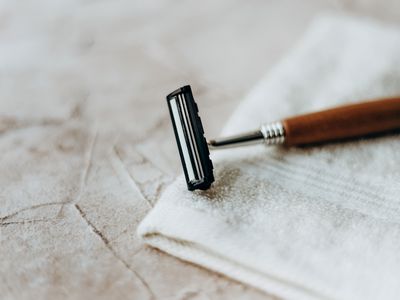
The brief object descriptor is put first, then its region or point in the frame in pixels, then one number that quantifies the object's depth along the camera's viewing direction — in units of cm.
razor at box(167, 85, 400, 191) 22
